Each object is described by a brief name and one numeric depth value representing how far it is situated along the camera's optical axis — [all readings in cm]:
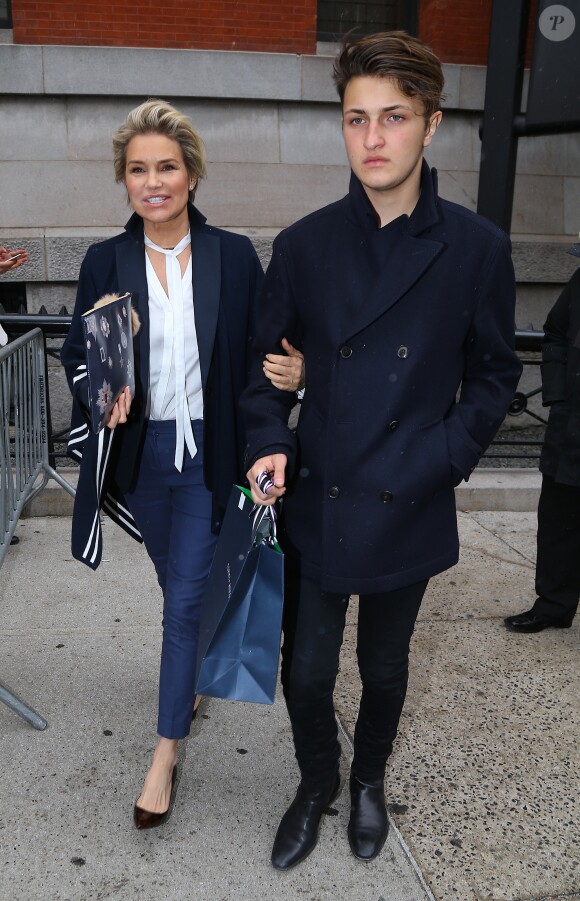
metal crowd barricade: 370
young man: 206
